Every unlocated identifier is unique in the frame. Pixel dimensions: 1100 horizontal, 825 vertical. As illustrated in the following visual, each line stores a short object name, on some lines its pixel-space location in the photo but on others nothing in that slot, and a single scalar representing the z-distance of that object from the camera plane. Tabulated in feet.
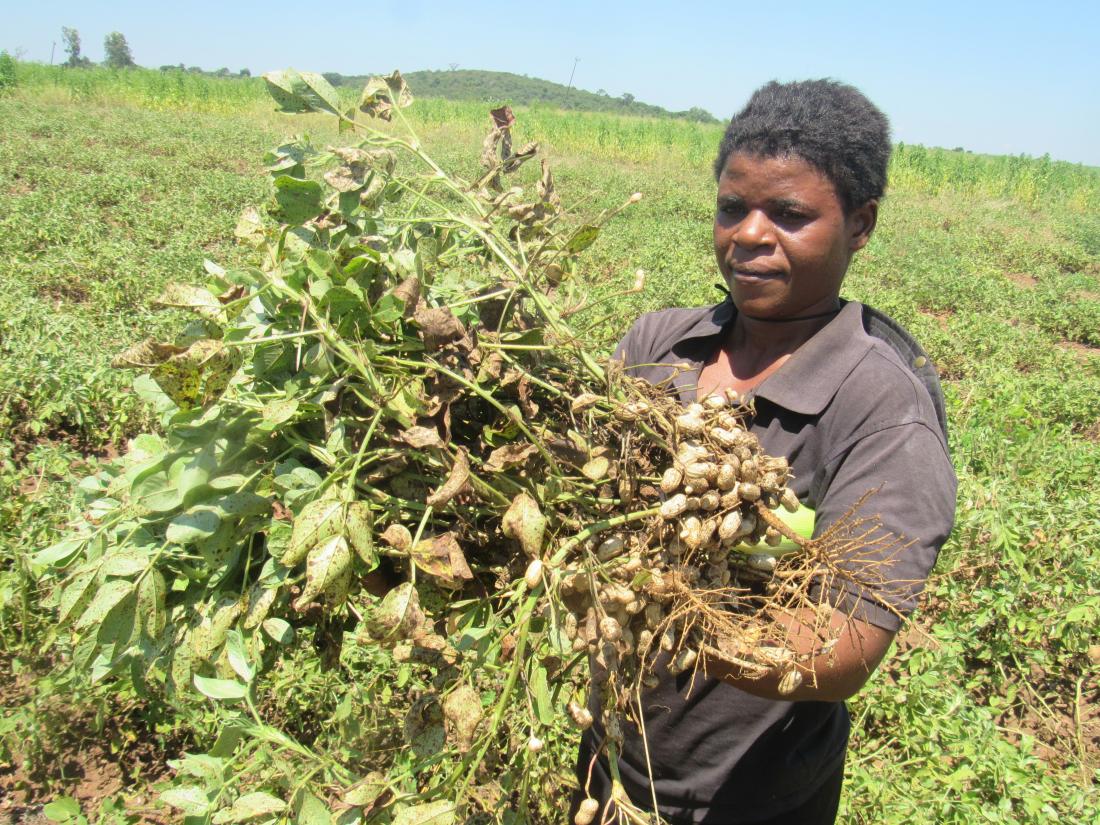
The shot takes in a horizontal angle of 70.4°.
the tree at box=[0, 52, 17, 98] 73.15
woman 4.06
